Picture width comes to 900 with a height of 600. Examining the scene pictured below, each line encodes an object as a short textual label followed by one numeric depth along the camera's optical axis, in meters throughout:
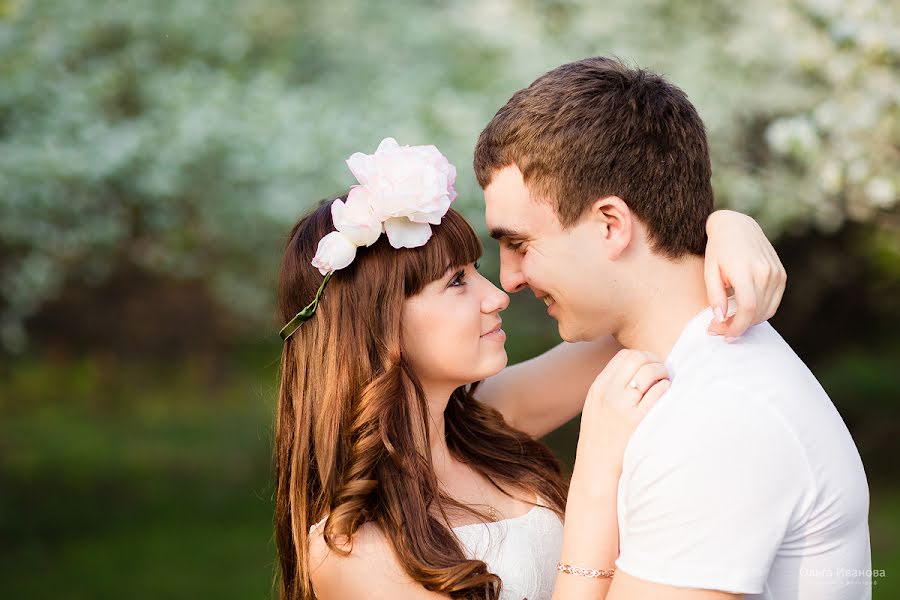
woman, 1.38
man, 1.19
